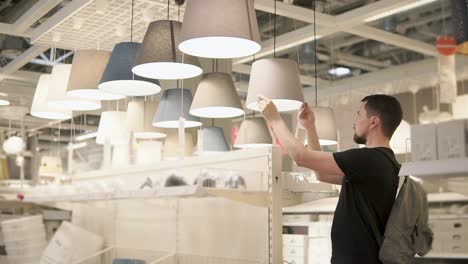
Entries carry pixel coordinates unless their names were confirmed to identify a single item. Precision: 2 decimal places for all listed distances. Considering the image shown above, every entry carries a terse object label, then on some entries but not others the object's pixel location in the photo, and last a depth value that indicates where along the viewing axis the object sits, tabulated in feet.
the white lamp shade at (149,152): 13.46
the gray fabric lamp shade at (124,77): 10.25
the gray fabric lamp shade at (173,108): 12.18
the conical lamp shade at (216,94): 11.05
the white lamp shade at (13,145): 19.89
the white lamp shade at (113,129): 14.21
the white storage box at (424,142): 5.96
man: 7.76
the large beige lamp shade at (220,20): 7.55
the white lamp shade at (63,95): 12.53
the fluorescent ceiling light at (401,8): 15.41
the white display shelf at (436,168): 5.67
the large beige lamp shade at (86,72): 11.24
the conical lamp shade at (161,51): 9.02
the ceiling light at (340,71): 24.03
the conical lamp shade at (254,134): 15.19
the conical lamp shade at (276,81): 10.05
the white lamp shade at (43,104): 13.75
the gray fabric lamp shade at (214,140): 12.93
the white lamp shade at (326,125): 14.21
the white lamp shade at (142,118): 13.61
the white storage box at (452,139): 5.83
